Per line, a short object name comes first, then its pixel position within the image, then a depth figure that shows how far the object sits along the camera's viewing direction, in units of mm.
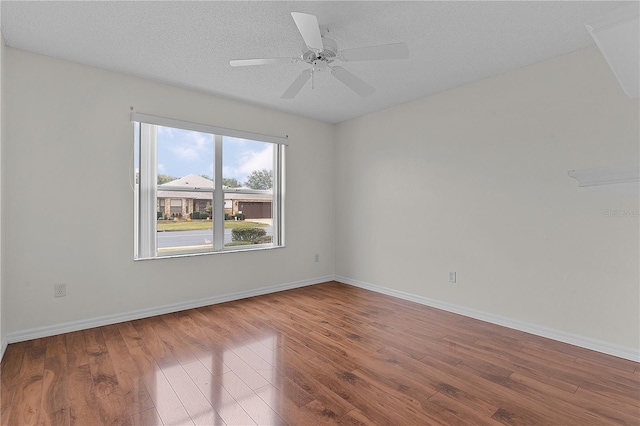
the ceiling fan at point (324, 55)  1881
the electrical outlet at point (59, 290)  2807
